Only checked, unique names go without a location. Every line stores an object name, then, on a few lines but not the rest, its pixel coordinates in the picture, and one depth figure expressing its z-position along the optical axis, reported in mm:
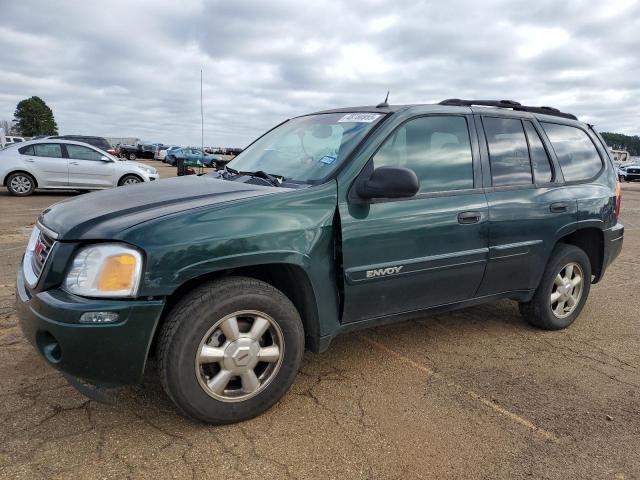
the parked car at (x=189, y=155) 36091
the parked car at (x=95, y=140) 23784
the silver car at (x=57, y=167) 13086
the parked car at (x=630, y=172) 35094
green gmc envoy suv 2459
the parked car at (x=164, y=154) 39869
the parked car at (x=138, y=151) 44281
